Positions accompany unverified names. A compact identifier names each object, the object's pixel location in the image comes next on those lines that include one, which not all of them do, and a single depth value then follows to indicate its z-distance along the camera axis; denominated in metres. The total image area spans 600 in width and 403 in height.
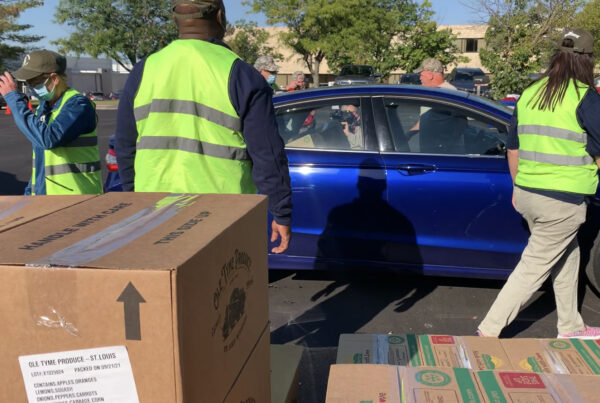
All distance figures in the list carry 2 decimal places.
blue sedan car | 3.83
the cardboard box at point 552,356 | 2.04
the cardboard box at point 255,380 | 1.50
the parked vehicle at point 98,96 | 50.47
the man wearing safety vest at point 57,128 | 3.16
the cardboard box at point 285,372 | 2.05
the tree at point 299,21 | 30.02
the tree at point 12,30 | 42.37
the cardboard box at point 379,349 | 2.15
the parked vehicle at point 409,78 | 25.33
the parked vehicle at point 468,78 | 24.94
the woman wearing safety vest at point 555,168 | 3.02
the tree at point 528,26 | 20.47
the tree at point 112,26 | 45.97
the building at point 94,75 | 59.69
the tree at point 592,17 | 30.58
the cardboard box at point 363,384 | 1.70
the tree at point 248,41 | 45.31
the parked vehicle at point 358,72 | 27.02
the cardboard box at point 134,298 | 1.10
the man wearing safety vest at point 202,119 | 2.20
